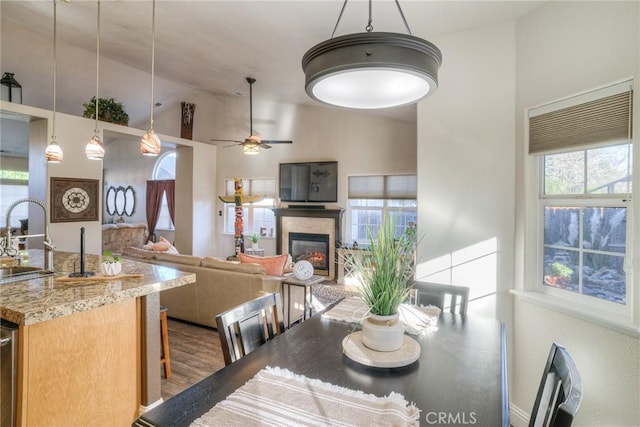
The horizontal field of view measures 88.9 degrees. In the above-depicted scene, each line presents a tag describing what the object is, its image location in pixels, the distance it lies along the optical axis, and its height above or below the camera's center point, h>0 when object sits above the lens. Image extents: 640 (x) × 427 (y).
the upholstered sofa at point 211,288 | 3.52 -0.83
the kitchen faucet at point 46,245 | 2.22 -0.25
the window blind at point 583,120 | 1.74 +0.57
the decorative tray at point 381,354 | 1.29 -0.59
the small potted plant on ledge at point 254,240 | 6.55 -0.55
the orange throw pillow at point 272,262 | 3.64 -0.56
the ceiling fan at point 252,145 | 5.63 +1.18
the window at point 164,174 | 8.86 +1.06
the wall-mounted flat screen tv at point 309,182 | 6.53 +0.65
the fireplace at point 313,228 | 6.42 -0.30
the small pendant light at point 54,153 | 3.05 +0.55
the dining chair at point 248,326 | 1.45 -0.57
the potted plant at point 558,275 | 2.14 -0.40
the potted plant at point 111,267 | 2.08 -0.35
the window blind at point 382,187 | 5.86 +0.51
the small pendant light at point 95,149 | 3.07 +0.60
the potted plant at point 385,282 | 1.35 -0.29
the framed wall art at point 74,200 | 4.91 +0.19
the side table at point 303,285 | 3.46 -0.78
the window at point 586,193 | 1.80 +0.14
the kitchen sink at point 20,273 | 2.03 -0.42
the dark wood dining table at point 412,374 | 1.00 -0.61
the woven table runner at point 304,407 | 0.94 -0.60
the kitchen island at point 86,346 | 1.54 -0.73
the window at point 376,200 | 5.84 +0.27
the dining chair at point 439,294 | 2.07 -0.53
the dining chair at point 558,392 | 0.79 -0.52
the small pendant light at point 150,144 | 2.77 +0.59
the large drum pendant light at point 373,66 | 1.00 +0.50
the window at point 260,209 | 7.45 +0.09
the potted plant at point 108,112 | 5.48 +1.74
